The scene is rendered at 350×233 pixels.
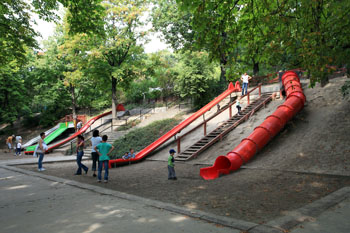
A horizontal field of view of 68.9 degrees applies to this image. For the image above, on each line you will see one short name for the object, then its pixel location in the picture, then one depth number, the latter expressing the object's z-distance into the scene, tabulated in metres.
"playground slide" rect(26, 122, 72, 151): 25.15
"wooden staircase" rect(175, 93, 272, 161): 12.98
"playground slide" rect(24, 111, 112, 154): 20.74
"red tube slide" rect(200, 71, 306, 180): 9.28
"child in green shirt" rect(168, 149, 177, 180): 9.01
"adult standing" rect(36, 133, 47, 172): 10.20
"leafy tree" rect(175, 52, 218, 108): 21.47
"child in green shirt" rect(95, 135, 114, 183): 8.28
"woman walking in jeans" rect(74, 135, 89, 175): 9.71
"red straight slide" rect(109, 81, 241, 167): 14.08
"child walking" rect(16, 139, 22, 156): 19.61
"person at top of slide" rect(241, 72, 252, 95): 19.14
